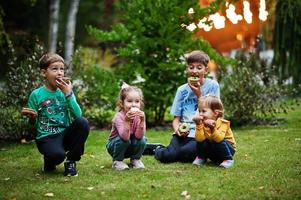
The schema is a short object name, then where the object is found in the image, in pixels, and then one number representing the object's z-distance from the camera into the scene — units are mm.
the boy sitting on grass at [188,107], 6754
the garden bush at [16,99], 8773
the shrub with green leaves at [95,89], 9898
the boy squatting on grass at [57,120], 6031
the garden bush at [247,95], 9914
